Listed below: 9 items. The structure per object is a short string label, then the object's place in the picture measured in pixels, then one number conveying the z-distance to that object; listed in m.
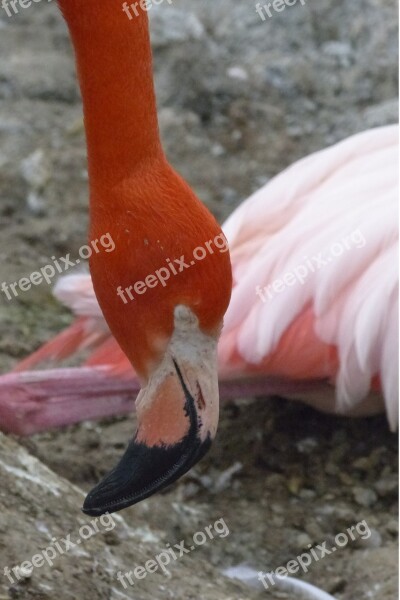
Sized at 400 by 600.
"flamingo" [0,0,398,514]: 3.33
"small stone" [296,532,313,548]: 5.04
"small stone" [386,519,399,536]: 5.14
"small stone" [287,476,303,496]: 5.34
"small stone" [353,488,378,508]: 5.30
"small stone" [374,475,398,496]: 5.34
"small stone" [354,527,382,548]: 5.05
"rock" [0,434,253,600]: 3.73
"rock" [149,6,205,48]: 8.59
